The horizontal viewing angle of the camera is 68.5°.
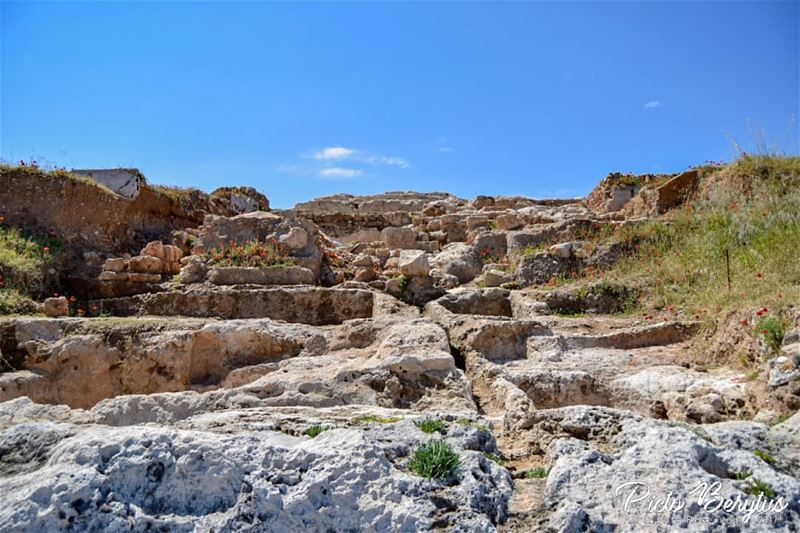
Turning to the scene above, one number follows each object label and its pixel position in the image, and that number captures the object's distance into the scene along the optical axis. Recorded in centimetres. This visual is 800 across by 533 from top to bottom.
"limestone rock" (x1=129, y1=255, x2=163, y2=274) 872
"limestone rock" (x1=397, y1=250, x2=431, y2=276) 851
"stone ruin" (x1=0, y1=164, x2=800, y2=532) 262
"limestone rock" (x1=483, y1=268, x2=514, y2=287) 935
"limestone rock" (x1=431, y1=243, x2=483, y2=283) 1023
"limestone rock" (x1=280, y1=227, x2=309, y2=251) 922
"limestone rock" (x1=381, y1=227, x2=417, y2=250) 1264
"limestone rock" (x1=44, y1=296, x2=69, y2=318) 732
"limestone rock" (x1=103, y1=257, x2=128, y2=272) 870
